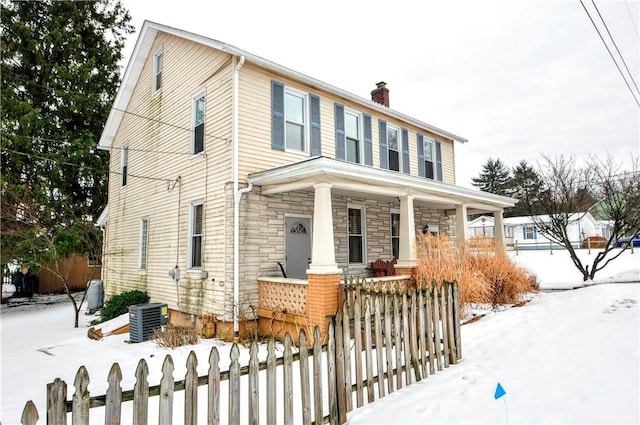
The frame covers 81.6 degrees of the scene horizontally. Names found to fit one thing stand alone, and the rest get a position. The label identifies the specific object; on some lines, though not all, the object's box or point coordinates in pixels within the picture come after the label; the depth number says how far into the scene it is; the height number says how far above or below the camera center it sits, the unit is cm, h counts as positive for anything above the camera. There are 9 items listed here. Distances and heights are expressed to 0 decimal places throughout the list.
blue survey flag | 318 -128
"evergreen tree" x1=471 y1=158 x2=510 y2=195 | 5256 +950
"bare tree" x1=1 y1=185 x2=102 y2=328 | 1540 +85
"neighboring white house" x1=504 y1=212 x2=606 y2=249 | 3731 +111
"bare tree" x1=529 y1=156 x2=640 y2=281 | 1452 +211
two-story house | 864 +167
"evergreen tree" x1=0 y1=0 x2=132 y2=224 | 1650 +706
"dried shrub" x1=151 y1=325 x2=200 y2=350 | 816 -195
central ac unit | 934 -180
